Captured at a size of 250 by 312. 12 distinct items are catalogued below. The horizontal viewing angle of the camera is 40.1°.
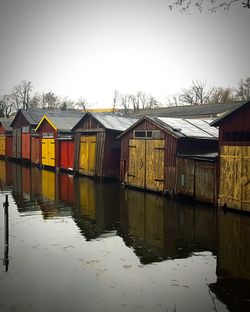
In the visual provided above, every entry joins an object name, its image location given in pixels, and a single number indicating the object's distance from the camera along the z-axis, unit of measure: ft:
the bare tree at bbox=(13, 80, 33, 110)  337.31
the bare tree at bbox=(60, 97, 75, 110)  377.09
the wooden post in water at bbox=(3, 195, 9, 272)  30.43
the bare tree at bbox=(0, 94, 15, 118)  342.72
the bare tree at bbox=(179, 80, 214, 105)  274.36
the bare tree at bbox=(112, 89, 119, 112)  361.86
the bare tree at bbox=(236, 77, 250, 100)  248.11
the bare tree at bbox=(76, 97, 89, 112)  384.06
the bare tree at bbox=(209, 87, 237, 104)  260.89
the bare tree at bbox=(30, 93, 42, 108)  347.85
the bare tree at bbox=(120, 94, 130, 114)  356.55
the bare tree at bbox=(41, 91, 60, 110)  357.02
